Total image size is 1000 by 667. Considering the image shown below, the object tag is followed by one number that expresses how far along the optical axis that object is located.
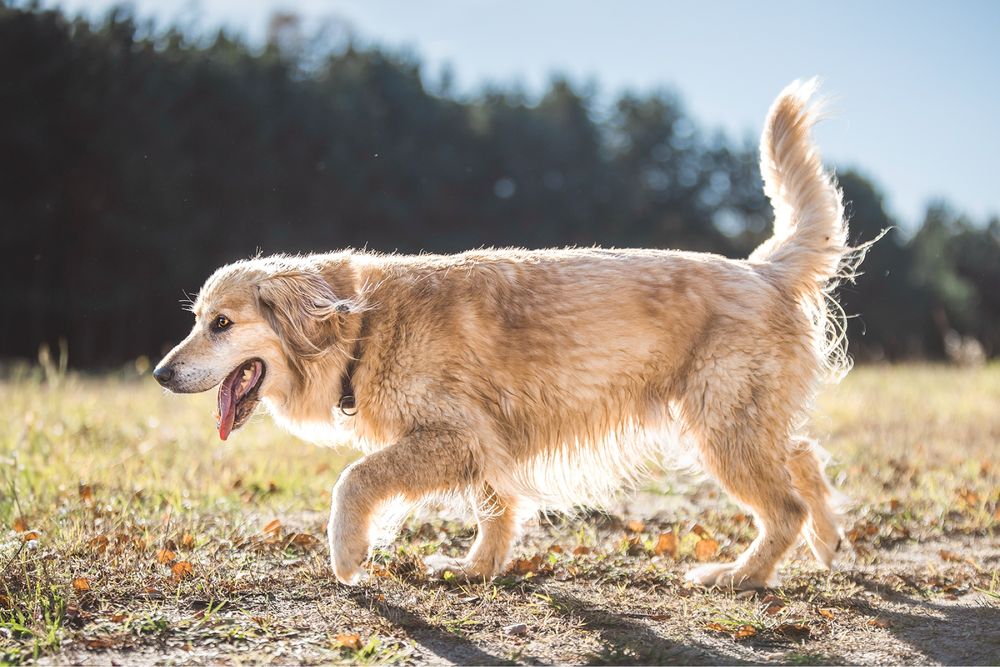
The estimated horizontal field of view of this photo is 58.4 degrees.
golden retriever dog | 4.16
